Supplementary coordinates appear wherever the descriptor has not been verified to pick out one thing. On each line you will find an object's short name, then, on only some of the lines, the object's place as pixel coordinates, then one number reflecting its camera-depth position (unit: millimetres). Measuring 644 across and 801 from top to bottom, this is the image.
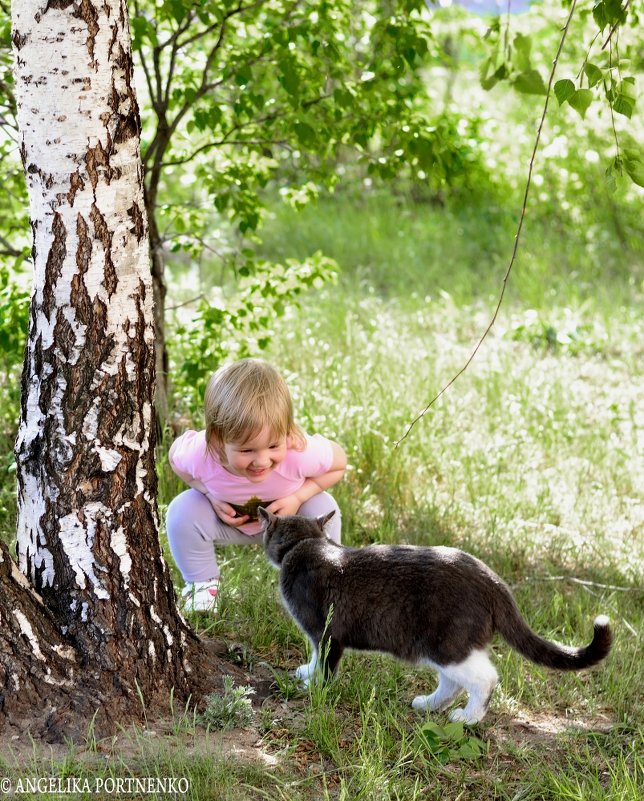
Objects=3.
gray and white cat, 2914
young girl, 3650
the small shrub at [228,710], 2852
